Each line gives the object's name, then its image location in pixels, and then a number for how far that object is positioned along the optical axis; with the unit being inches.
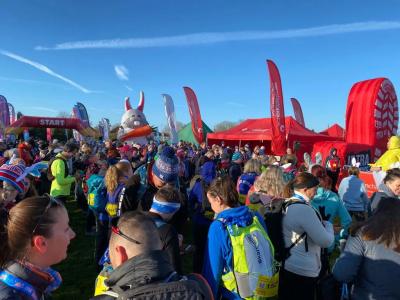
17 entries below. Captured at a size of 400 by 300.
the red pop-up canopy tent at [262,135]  727.7
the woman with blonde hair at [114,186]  155.5
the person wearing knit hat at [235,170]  302.8
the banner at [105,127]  1250.8
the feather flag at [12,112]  1273.0
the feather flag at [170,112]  994.0
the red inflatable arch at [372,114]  480.7
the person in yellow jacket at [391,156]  204.8
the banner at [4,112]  992.9
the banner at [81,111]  1299.2
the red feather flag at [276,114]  613.6
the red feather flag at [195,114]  997.2
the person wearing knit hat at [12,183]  114.9
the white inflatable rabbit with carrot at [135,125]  790.5
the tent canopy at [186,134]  1262.8
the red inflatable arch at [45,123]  890.1
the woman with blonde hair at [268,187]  139.0
